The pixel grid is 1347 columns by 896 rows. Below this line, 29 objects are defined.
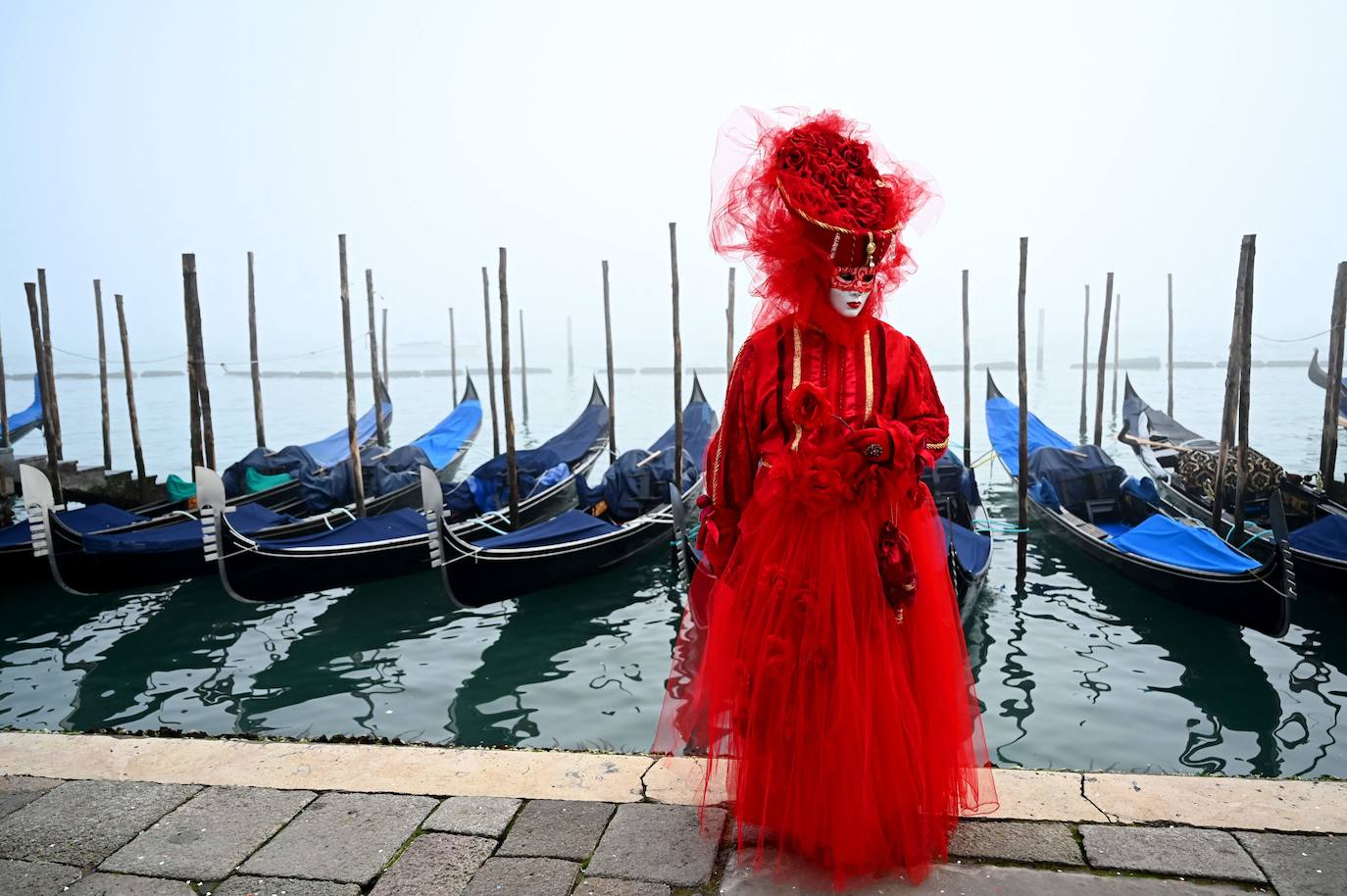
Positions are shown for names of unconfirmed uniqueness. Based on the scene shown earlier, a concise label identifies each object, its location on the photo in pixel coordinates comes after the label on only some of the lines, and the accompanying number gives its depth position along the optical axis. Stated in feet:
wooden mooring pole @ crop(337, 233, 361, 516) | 25.18
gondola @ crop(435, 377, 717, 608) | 18.54
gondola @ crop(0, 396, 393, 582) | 20.89
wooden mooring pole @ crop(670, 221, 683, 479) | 26.96
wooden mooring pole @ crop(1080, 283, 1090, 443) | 52.19
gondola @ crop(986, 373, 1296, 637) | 15.96
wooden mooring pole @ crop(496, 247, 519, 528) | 24.36
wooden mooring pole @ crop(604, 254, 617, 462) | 35.39
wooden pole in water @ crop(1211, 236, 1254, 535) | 20.80
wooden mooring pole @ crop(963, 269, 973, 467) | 36.58
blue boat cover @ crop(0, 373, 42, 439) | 41.65
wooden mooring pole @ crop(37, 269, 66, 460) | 29.50
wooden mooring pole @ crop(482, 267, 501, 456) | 39.46
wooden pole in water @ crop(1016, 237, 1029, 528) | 21.73
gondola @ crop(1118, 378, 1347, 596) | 17.58
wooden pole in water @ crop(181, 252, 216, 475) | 24.62
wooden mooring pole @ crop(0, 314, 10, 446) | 38.81
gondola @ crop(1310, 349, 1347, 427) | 49.96
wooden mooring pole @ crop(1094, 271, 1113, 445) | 37.65
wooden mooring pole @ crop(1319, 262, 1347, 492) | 23.85
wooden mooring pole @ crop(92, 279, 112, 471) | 35.12
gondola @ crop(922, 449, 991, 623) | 17.22
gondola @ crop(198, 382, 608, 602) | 17.97
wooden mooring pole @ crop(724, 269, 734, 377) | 34.86
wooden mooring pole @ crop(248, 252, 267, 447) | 34.94
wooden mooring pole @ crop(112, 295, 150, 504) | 30.73
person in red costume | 5.19
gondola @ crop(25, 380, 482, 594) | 19.42
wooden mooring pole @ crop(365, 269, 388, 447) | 32.53
